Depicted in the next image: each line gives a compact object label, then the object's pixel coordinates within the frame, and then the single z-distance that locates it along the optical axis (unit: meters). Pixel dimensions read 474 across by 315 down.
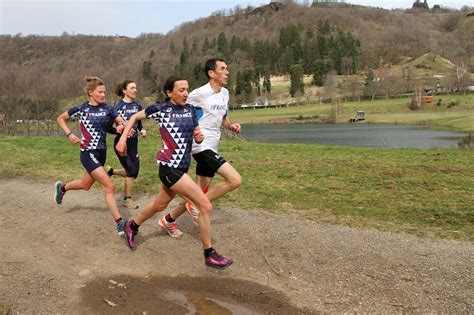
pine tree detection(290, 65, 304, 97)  165.12
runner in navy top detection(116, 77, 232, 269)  5.71
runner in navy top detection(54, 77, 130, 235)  7.52
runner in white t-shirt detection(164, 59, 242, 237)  6.62
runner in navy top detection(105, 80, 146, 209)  9.12
